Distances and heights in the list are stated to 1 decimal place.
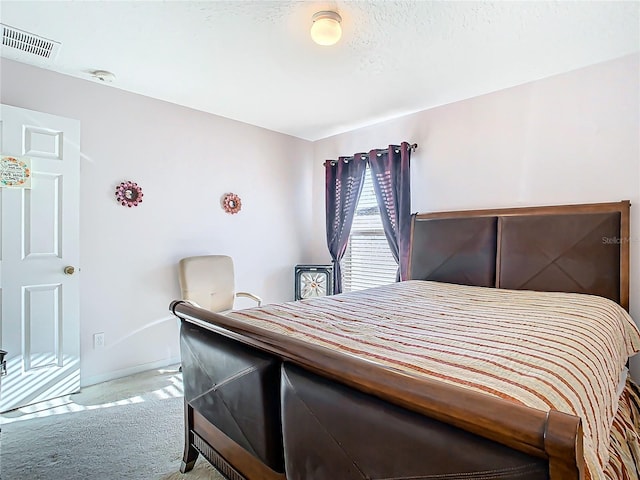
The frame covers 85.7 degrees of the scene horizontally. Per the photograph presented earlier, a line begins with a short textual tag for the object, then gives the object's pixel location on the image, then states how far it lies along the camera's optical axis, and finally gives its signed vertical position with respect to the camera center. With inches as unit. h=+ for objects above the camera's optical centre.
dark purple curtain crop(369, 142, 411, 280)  135.9 +17.5
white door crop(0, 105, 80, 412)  93.8 -7.6
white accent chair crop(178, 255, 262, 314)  124.6 -17.0
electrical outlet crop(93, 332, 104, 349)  112.7 -34.4
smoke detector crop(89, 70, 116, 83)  104.5 +49.4
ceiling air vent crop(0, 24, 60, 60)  85.5 +49.9
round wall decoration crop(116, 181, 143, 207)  118.0 +14.5
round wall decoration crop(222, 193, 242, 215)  145.6 +14.3
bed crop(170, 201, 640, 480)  29.5 -15.6
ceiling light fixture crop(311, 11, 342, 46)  75.7 +46.5
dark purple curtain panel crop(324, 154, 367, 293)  154.9 +17.5
